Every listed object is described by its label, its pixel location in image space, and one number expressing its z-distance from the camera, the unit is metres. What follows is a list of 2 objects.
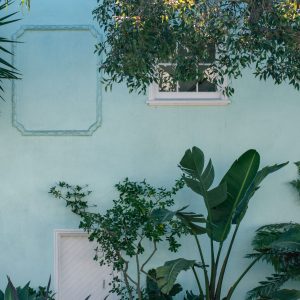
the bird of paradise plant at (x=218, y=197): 11.32
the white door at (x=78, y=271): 13.34
